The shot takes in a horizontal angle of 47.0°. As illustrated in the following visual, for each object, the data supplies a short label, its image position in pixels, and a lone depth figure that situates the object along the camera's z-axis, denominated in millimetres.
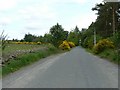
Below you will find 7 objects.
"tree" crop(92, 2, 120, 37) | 26114
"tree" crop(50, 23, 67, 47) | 35763
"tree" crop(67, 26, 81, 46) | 74122
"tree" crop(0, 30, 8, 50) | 7956
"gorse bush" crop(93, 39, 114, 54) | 20717
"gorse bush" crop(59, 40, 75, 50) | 35307
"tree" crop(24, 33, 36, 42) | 57886
